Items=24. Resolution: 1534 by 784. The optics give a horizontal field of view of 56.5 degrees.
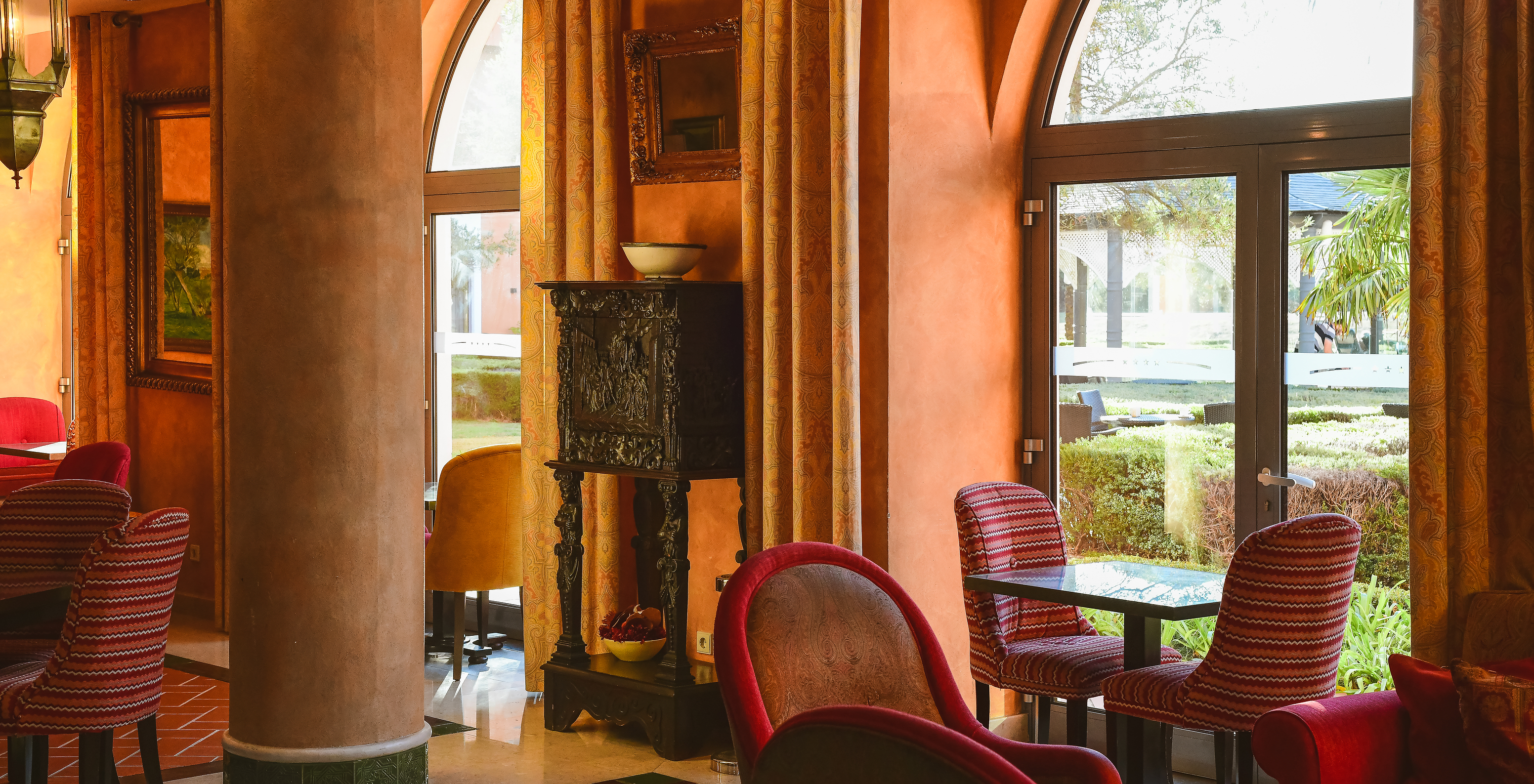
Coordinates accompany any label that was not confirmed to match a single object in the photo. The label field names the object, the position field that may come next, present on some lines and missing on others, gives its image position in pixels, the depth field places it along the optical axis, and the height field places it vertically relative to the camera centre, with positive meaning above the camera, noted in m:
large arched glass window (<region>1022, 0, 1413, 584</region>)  4.76 +0.35
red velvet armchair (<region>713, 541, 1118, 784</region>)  2.87 -0.64
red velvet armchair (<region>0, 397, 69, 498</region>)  9.16 -0.37
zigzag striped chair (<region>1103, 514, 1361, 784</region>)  3.81 -0.72
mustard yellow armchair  6.25 -0.72
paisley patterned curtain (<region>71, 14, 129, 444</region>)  8.30 +0.77
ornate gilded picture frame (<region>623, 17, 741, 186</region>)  5.72 +1.07
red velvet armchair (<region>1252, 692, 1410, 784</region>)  3.26 -0.88
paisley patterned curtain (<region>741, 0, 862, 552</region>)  4.97 +0.36
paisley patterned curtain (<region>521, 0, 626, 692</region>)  5.91 +0.60
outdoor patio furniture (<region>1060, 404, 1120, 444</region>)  5.48 -0.24
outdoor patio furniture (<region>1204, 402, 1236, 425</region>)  5.09 -0.19
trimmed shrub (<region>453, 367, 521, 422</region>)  7.39 -0.16
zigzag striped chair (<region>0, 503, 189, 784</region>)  3.94 -0.80
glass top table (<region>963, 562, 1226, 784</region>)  4.05 -0.68
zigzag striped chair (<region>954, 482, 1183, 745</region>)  4.48 -0.90
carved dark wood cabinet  5.29 -0.24
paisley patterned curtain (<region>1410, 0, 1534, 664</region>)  3.89 +0.11
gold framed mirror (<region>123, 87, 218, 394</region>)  8.00 +0.73
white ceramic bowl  5.47 +0.41
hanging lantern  4.16 +0.80
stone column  4.22 -0.05
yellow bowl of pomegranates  5.61 -1.07
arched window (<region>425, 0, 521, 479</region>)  7.38 +0.67
